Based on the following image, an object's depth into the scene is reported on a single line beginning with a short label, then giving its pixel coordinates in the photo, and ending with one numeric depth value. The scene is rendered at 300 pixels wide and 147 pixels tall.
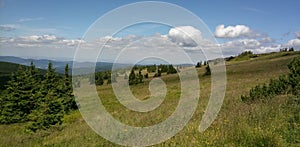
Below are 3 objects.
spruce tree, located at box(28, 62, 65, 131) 25.80
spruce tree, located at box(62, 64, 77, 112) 47.84
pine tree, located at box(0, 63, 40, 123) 44.12
